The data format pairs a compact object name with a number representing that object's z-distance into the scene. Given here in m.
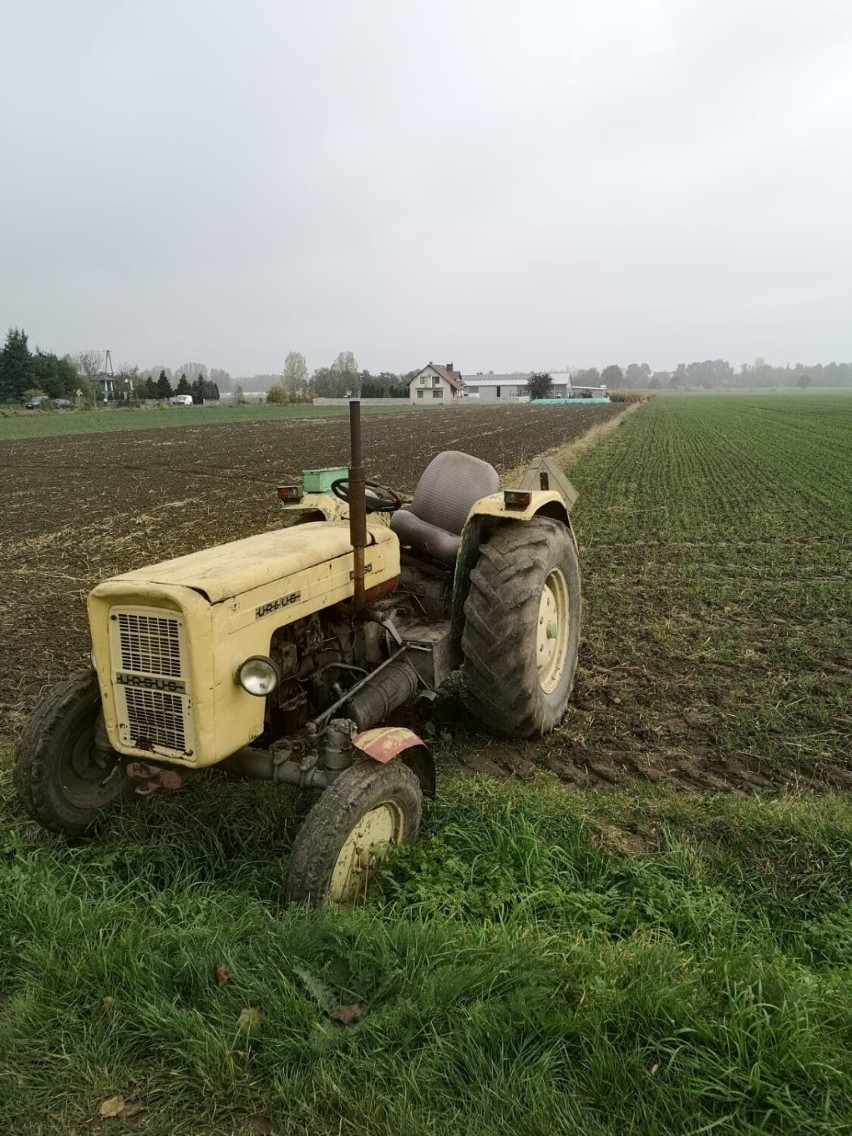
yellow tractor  2.61
